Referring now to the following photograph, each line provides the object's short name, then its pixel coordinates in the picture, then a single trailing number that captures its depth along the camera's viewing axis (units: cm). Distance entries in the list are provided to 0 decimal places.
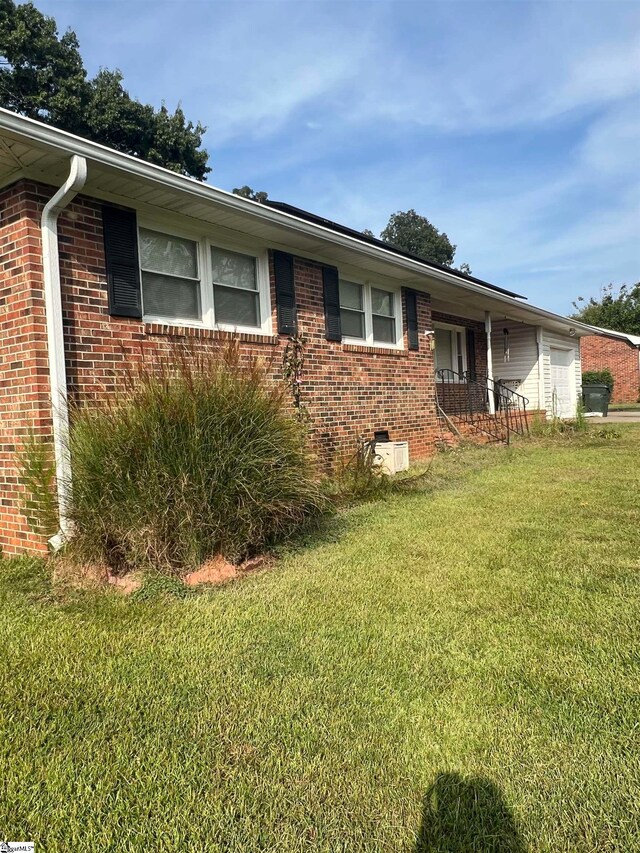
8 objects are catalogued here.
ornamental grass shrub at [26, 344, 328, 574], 370
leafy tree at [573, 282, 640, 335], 3309
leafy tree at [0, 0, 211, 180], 2089
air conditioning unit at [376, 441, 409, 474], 784
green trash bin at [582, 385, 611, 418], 1947
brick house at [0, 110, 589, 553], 438
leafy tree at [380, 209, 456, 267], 5191
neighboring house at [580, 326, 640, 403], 2662
